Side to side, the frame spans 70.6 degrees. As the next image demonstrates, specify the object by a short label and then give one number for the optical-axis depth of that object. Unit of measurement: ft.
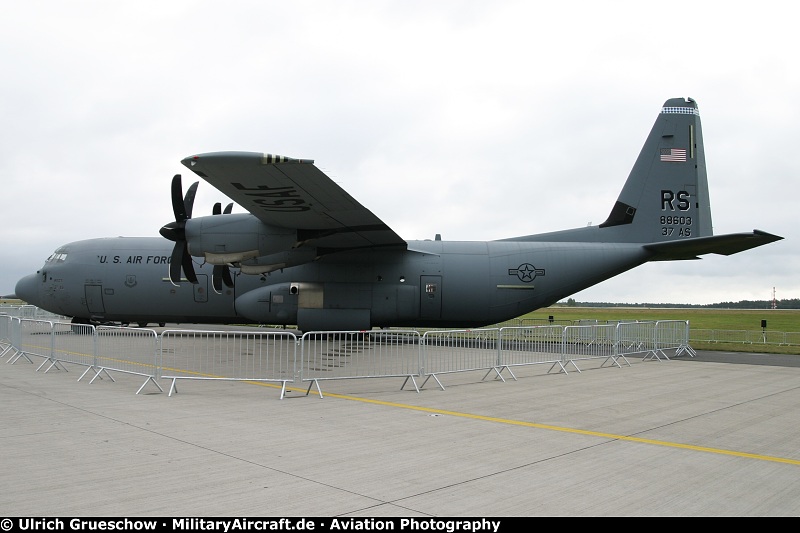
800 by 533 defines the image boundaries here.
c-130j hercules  55.01
